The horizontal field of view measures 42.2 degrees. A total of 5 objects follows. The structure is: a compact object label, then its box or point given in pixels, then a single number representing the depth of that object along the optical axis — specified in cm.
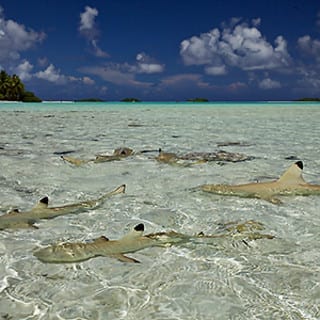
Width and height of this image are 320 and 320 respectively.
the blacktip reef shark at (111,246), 302
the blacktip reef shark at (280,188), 491
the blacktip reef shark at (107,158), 711
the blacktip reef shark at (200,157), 734
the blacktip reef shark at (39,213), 379
